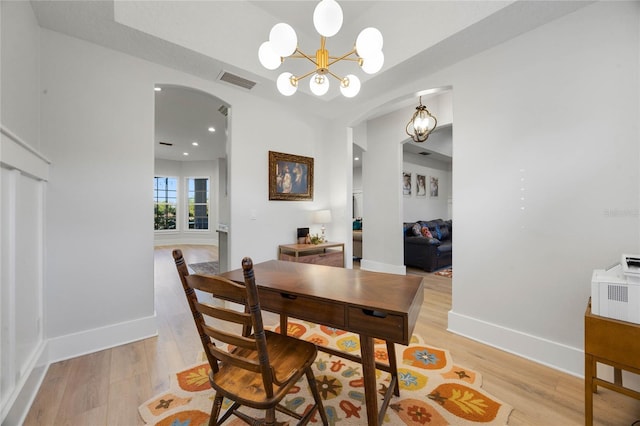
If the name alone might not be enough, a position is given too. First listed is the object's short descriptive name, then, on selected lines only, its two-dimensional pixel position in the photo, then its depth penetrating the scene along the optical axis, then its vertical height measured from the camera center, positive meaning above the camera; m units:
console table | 3.41 -0.56
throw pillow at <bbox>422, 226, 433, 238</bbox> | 5.71 -0.43
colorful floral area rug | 1.50 -1.18
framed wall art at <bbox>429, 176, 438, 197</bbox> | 8.14 +0.85
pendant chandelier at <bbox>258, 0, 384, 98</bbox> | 1.51 +1.07
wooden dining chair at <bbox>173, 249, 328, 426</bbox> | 0.98 -0.70
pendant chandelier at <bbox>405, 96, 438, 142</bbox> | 4.11 +1.46
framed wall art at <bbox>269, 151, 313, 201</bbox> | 3.51 +0.53
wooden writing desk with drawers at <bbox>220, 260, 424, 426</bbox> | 1.07 -0.40
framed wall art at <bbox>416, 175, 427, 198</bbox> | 7.62 +0.81
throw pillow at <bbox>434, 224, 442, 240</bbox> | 6.18 -0.51
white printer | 1.29 -0.41
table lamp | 3.77 -0.03
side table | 1.27 -0.69
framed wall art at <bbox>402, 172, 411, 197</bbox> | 7.14 +0.82
